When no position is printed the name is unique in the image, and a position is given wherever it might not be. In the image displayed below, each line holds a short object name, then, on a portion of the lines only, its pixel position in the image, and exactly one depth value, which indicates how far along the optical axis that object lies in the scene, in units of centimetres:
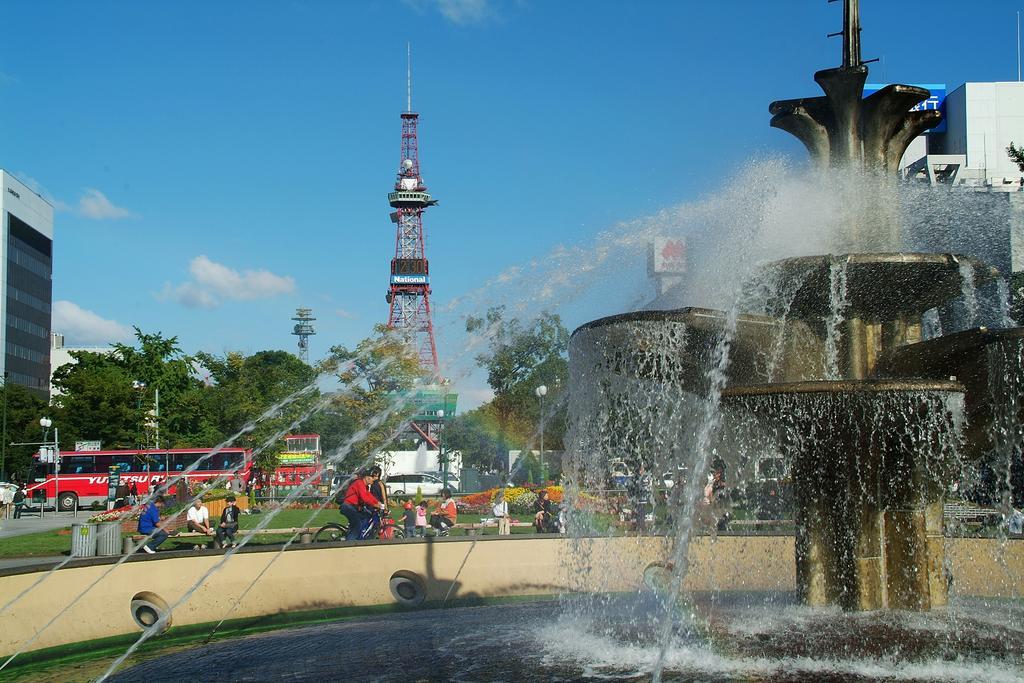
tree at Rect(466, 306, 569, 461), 3666
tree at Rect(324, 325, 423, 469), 4409
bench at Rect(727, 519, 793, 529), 2066
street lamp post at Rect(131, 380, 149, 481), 4603
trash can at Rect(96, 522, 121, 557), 1720
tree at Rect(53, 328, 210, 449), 5328
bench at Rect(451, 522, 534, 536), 2376
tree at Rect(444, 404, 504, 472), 5300
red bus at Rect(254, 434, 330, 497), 4641
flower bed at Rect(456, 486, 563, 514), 3428
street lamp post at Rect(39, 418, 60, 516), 4599
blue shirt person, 1691
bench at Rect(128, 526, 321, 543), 2441
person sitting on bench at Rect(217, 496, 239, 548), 1862
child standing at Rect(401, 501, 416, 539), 2086
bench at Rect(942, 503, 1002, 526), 2075
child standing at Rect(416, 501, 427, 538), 2139
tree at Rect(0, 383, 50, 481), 6644
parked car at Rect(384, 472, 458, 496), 5125
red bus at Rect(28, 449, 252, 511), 4675
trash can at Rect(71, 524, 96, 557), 1711
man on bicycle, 1780
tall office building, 9162
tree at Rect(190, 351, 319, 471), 4777
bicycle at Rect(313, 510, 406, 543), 1797
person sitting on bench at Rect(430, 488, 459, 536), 2131
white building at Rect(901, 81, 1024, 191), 6625
